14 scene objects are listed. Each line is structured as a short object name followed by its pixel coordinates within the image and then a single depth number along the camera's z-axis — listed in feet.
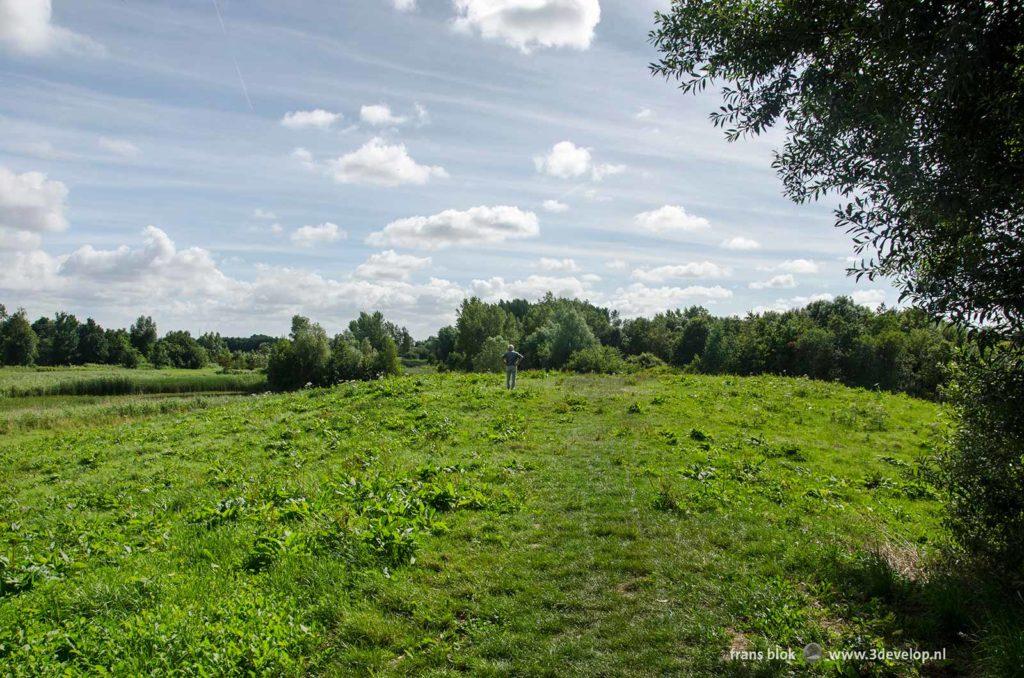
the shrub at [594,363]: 204.74
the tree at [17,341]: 406.00
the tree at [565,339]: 297.53
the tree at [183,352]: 521.65
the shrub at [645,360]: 347.15
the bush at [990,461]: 20.94
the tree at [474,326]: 367.25
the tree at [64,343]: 466.29
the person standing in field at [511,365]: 91.20
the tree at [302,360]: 303.48
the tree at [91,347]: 482.69
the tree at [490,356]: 295.15
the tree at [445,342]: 453.37
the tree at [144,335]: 535.19
